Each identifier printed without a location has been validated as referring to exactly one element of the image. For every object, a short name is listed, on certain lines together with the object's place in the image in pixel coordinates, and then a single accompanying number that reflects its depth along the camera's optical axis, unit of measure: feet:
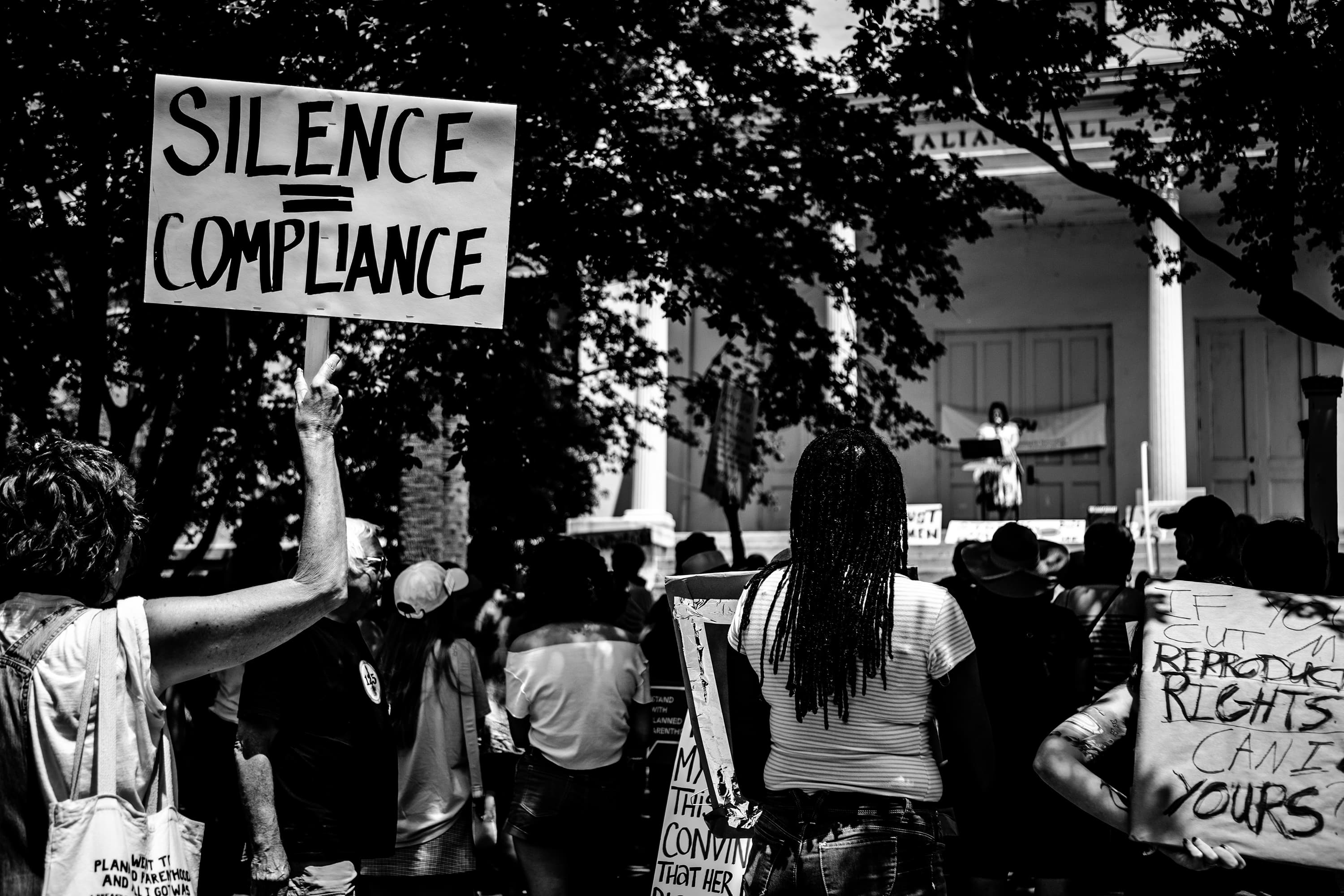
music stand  65.10
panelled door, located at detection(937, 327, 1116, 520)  84.99
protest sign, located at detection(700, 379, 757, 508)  35.40
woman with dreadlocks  9.64
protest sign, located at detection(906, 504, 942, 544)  69.36
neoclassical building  78.43
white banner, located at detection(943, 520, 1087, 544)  67.05
